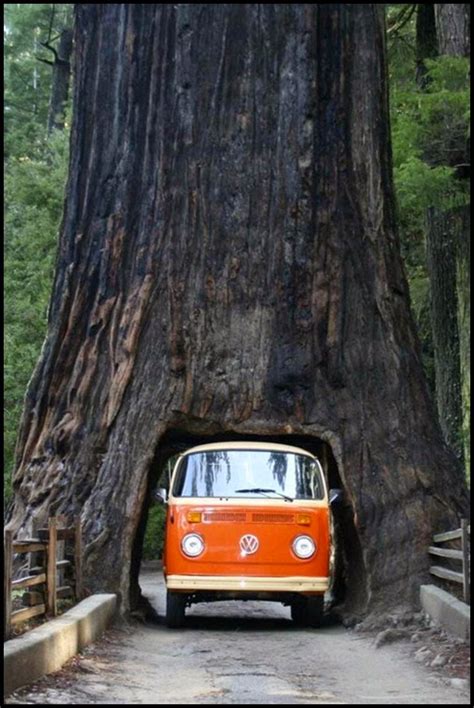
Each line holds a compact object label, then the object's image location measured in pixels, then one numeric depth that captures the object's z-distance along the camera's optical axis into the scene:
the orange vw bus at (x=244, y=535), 13.56
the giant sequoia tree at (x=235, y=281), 15.53
